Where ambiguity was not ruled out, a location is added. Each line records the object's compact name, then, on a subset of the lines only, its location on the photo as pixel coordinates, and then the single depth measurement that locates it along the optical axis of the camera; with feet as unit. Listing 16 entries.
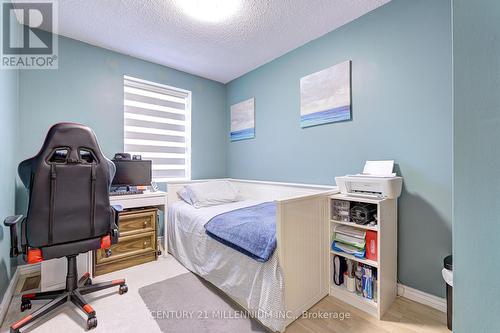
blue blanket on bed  4.86
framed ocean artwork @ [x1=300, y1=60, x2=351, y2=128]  7.05
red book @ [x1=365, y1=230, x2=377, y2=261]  5.33
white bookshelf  5.12
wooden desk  6.09
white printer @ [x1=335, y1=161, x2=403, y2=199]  5.35
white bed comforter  4.62
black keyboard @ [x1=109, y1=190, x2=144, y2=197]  7.62
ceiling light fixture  6.07
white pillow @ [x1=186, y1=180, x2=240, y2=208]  8.64
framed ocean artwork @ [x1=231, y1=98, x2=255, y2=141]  10.58
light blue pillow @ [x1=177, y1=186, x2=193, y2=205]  9.11
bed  4.66
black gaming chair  4.53
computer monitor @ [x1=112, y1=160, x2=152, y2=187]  8.38
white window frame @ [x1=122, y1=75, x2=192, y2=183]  11.02
